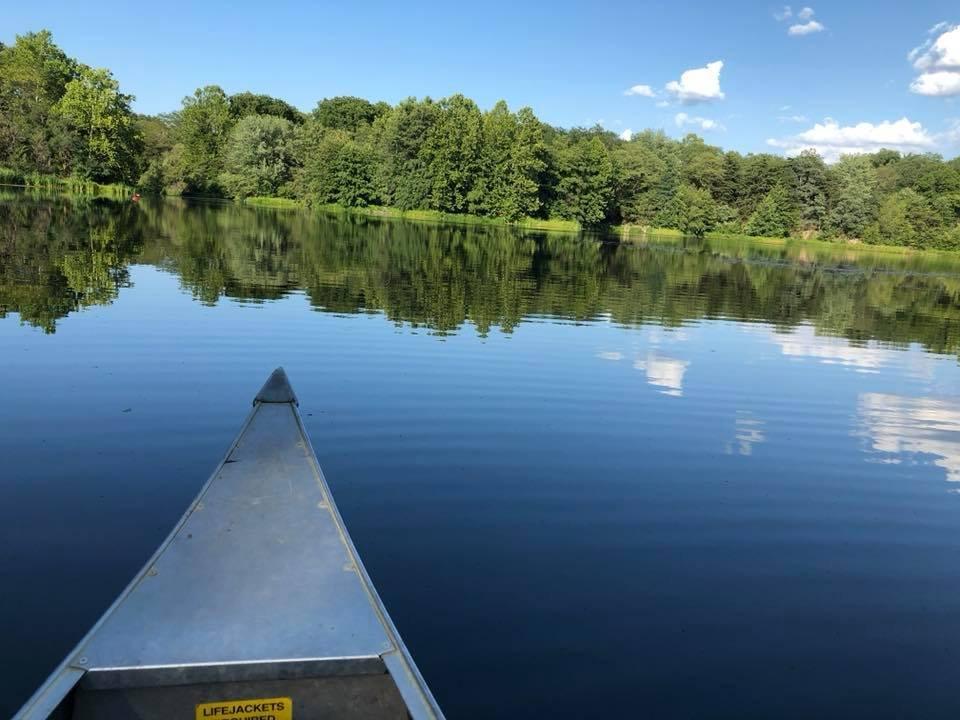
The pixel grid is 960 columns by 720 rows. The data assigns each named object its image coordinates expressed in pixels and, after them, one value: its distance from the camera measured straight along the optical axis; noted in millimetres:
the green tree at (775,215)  88250
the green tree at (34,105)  66438
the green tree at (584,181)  79500
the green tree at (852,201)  86500
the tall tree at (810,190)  88812
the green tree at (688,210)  86938
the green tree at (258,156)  80250
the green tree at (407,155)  75750
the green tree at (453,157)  74062
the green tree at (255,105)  100938
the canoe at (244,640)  3014
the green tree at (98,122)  69750
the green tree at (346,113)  104850
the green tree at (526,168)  75438
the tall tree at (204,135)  87750
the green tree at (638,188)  87375
